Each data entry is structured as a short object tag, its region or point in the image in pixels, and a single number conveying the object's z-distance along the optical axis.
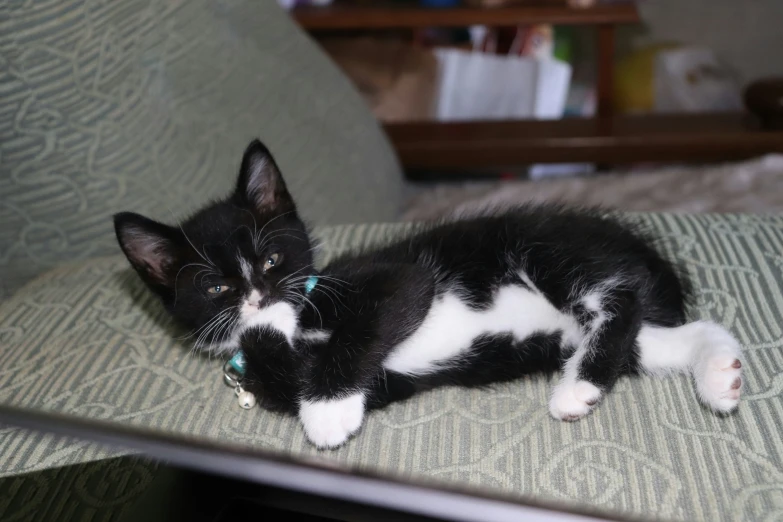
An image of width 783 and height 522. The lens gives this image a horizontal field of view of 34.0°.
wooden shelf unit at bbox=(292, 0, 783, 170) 0.90
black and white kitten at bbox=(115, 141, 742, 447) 0.64
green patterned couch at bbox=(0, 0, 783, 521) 0.58
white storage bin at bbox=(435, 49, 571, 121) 1.18
